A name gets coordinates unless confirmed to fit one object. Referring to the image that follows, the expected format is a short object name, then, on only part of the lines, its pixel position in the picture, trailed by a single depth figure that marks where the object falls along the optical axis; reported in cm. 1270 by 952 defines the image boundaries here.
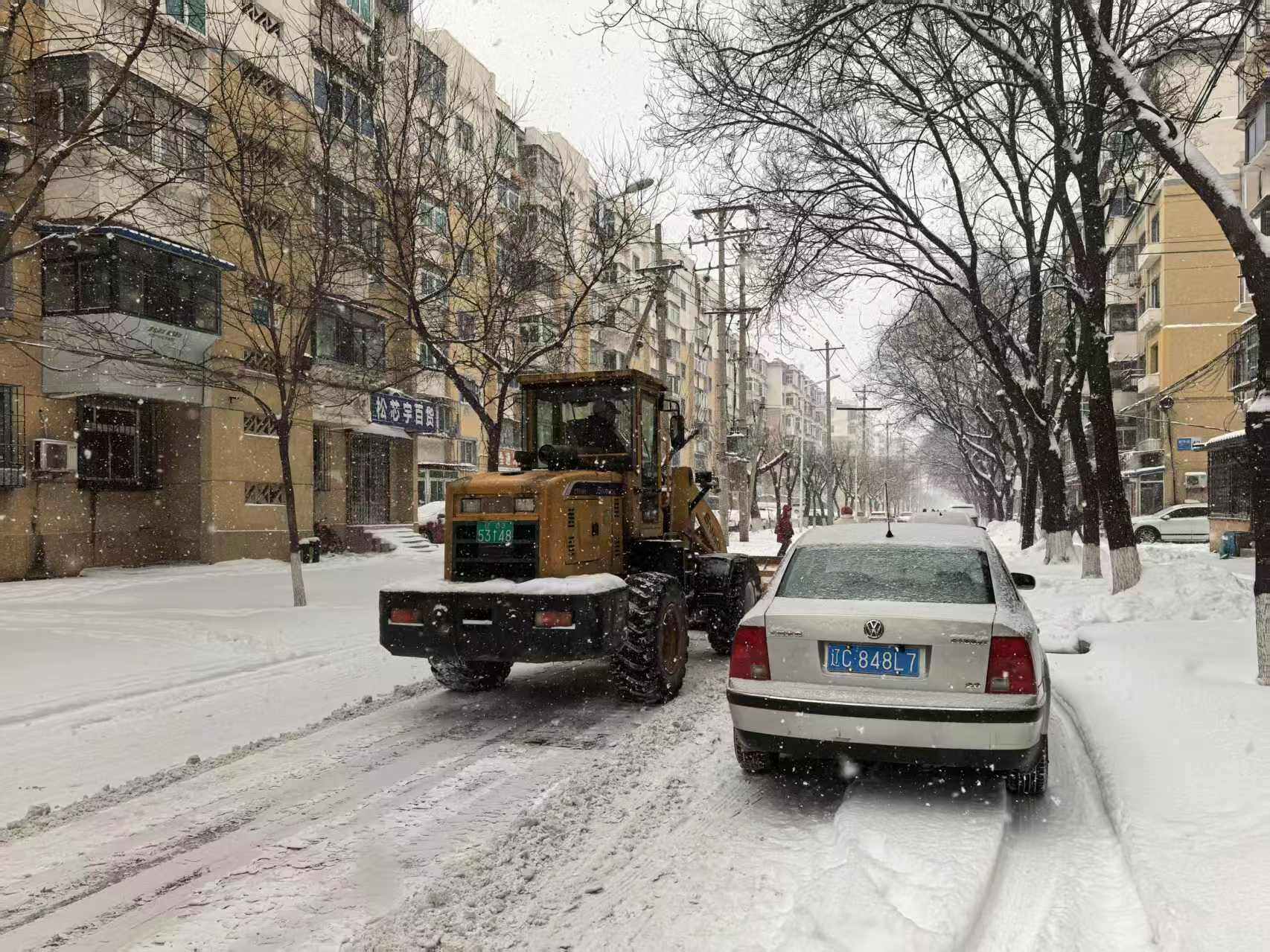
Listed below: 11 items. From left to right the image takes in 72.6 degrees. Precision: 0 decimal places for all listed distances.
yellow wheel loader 634
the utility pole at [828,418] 4884
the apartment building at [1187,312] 4119
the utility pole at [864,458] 7944
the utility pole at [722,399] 2638
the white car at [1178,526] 3288
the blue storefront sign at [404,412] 2670
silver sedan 420
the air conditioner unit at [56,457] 1767
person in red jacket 2623
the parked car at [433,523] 2975
